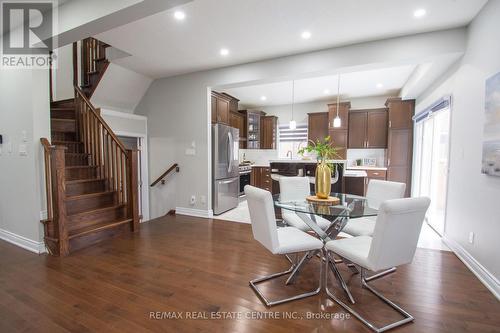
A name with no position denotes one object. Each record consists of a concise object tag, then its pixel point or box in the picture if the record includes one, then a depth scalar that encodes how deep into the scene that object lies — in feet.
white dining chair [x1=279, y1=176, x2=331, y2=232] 9.80
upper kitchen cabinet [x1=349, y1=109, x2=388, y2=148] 18.53
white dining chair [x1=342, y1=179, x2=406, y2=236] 8.02
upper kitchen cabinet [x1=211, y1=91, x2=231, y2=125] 15.17
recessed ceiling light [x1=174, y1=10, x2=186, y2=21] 8.16
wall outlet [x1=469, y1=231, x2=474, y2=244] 8.07
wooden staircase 9.02
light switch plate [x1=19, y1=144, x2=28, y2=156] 9.41
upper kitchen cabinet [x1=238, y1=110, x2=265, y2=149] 21.38
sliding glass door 12.31
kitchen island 12.93
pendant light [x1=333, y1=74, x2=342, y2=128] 14.38
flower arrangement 8.02
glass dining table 6.62
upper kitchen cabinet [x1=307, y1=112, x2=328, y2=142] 20.38
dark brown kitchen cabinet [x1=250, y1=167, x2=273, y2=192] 20.76
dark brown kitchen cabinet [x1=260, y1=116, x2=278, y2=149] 22.54
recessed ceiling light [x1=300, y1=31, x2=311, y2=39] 9.32
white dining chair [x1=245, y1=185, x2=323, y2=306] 6.09
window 22.28
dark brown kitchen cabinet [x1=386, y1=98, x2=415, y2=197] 16.61
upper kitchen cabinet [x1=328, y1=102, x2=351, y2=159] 19.15
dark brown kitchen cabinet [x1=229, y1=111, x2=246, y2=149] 19.35
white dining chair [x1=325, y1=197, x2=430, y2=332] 5.10
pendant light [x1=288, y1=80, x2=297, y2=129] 16.28
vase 8.07
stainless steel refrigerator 14.56
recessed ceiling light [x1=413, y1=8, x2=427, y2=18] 7.80
